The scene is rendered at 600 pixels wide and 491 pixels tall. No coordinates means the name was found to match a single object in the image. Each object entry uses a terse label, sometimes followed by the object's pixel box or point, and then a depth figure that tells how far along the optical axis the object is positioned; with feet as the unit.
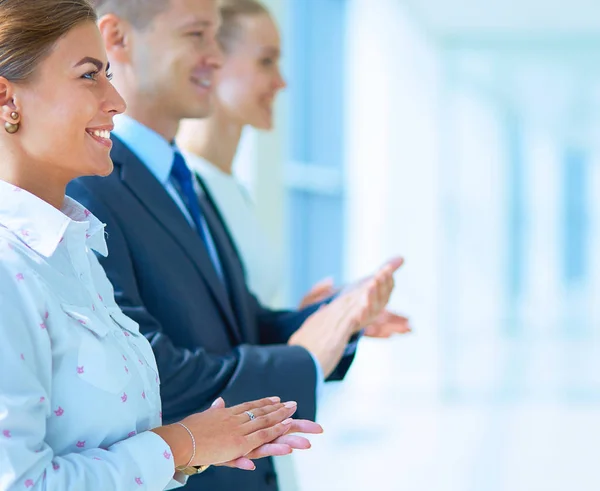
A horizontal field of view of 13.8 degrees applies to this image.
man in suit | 8.66
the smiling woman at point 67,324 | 7.31
